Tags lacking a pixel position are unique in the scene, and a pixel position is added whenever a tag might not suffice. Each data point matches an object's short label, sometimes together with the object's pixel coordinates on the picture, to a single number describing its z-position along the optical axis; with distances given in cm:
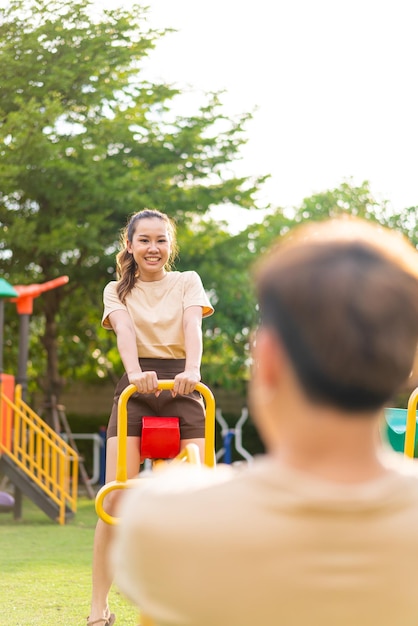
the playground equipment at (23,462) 991
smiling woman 374
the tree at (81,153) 1429
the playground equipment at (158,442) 268
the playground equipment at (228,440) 1466
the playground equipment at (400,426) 336
